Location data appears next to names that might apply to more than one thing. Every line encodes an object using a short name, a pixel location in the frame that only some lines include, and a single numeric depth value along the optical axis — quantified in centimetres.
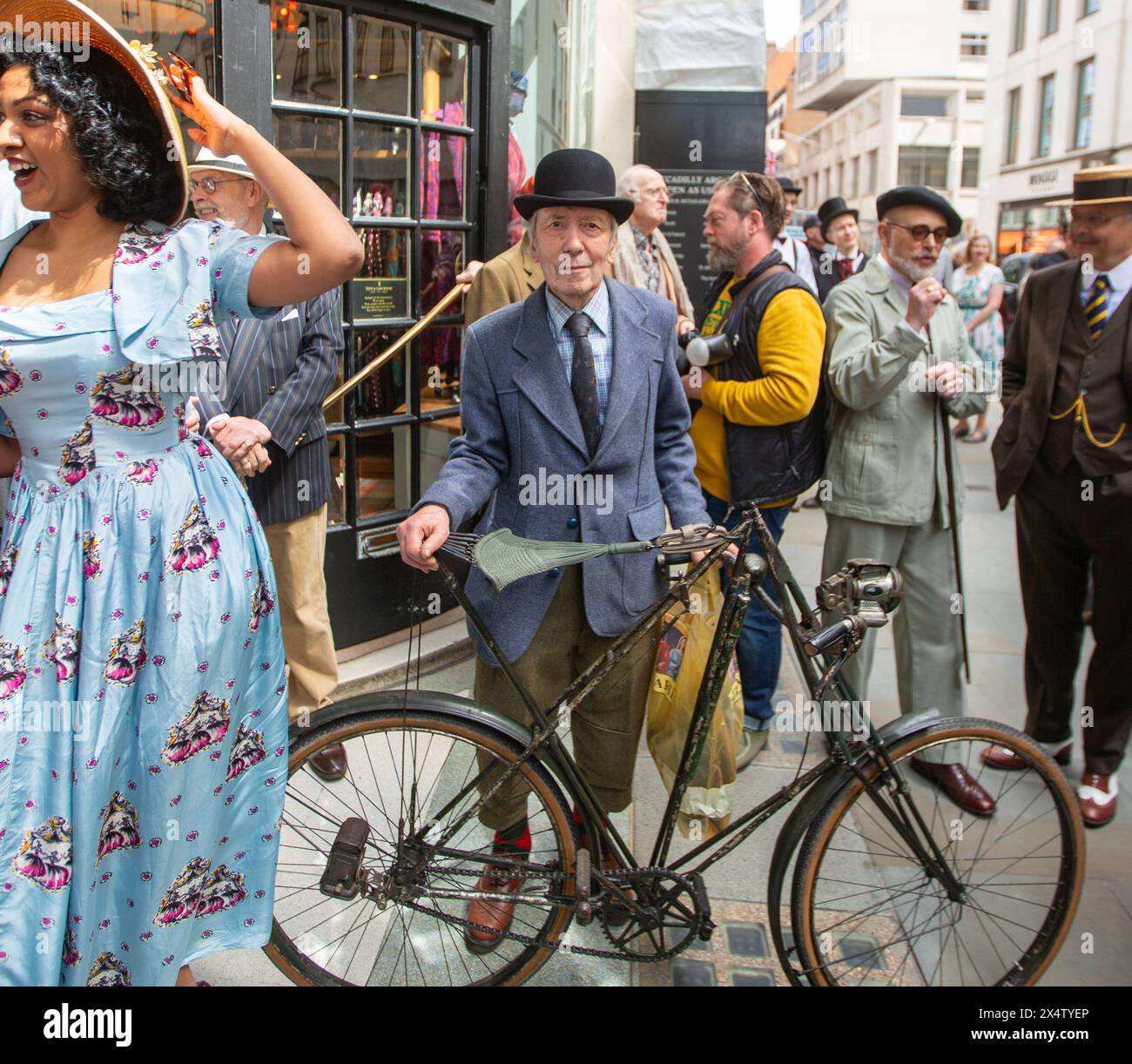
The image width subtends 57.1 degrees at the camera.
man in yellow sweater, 365
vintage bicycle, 234
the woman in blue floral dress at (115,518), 187
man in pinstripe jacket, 326
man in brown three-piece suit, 344
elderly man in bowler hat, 257
